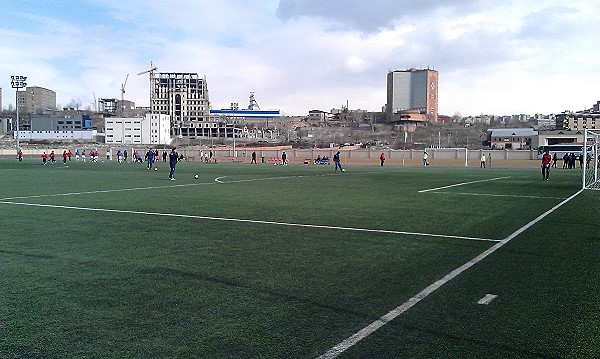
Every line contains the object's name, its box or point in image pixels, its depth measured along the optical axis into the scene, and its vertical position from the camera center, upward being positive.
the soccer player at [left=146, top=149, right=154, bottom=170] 45.66 -0.65
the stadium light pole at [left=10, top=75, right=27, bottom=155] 88.62 +12.09
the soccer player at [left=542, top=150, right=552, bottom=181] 31.17 -0.63
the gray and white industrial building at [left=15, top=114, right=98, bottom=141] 158.50 +7.22
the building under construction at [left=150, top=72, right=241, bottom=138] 181.25 +8.27
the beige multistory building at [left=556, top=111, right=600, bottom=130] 122.28 +8.84
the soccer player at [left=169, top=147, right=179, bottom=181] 30.38 -0.61
